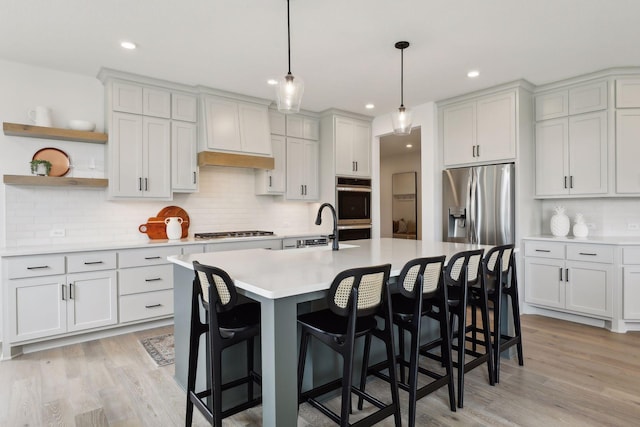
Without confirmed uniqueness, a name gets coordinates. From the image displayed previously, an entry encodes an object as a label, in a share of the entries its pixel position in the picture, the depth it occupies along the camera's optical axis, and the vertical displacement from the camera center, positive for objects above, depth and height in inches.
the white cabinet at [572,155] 155.8 +25.7
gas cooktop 173.8 -8.8
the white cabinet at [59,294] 122.2 -27.0
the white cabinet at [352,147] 212.8 +40.3
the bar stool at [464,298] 91.3 -21.6
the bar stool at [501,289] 103.4 -21.9
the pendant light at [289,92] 95.3 +32.1
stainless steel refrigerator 165.5 +4.7
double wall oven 212.2 +4.8
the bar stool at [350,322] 66.3 -21.2
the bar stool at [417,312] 79.7 -22.4
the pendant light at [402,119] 125.9 +32.8
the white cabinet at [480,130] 167.2 +40.6
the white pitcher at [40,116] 139.2 +38.2
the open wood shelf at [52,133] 131.6 +31.4
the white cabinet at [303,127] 207.8 +50.9
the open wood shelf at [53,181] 131.8 +13.6
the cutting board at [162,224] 166.2 -3.3
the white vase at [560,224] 166.2 -4.5
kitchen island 62.6 -12.6
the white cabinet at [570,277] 144.3 -26.1
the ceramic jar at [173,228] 166.1 -5.2
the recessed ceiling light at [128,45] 124.0 +57.9
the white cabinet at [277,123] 199.8 +50.7
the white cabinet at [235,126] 171.2 +43.5
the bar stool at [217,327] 69.0 -21.6
